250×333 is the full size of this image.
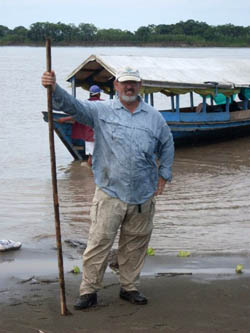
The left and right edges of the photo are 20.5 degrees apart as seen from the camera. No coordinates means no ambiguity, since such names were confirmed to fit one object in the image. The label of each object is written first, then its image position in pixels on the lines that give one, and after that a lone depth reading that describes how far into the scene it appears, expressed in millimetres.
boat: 14719
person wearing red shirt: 10461
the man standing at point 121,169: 4594
